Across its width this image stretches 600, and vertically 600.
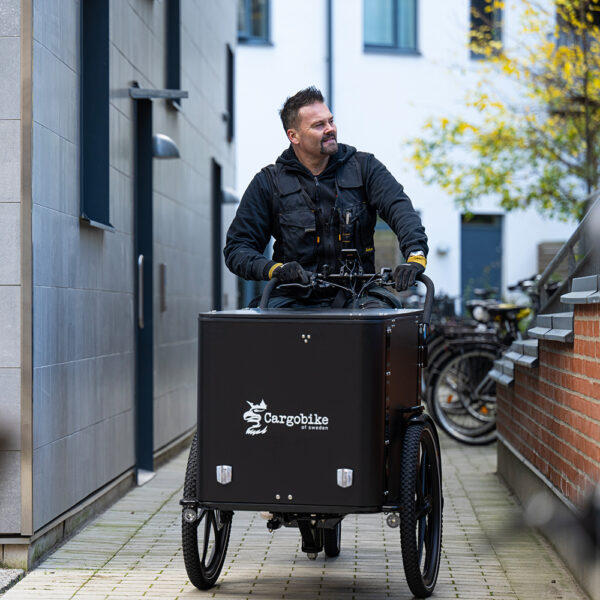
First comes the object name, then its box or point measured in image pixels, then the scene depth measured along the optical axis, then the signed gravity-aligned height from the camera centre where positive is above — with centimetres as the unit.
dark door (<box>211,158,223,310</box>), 1296 +55
